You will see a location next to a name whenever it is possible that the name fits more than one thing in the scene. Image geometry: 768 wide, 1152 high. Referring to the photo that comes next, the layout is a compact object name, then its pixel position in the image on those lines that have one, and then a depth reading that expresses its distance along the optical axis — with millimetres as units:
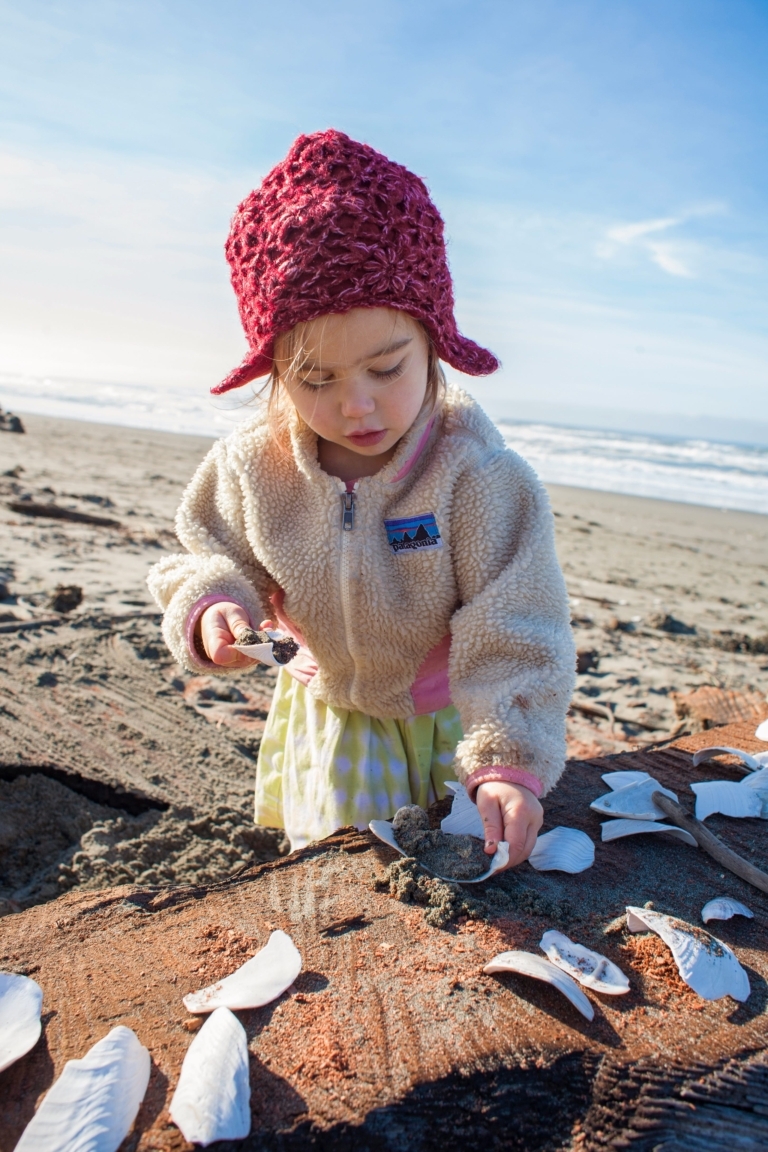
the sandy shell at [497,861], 586
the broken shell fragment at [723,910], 569
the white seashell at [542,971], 473
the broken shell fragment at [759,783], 748
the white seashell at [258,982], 473
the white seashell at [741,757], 813
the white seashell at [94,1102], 397
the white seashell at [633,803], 688
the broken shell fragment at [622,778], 757
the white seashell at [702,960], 496
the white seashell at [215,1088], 395
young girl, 662
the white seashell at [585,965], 491
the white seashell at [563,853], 624
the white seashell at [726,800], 725
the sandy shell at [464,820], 658
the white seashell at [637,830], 666
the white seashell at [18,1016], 454
